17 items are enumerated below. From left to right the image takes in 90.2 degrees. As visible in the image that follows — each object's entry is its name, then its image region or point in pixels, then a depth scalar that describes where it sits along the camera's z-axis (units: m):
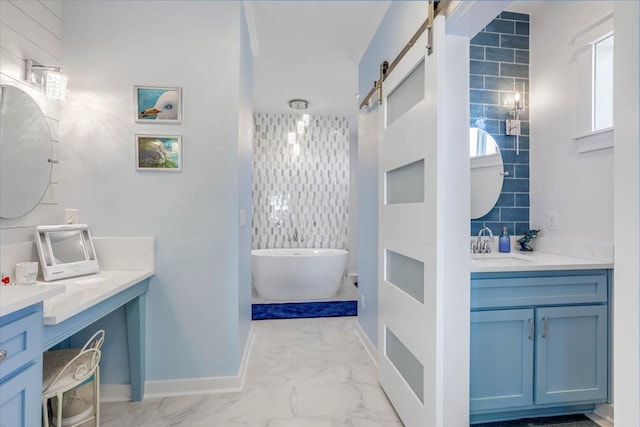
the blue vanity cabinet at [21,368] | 0.98
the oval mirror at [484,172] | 2.26
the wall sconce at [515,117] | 2.27
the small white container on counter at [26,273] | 1.46
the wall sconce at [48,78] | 1.68
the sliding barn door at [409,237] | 1.38
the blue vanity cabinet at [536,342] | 1.66
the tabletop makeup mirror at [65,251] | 1.71
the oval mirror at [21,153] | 1.55
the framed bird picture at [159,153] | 2.01
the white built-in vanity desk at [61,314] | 1.00
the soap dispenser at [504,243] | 2.18
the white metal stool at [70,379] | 1.32
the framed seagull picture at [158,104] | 2.01
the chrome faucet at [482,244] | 2.20
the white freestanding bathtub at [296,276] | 4.01
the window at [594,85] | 1.87
